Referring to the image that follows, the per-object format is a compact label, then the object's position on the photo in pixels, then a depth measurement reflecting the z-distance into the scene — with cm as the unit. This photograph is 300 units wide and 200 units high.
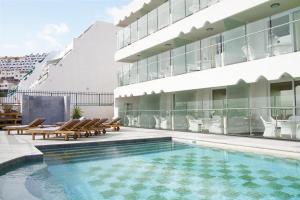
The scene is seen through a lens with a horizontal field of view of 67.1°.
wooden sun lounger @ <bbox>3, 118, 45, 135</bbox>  1109
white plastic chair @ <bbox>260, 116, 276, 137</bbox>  873
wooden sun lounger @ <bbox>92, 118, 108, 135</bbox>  1120
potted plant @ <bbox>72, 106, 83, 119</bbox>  1831
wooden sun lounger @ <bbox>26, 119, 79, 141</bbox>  932
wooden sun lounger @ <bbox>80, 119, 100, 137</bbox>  1036
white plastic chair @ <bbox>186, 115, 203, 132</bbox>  1164
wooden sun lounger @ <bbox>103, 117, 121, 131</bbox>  1318
